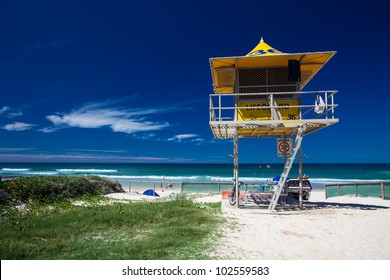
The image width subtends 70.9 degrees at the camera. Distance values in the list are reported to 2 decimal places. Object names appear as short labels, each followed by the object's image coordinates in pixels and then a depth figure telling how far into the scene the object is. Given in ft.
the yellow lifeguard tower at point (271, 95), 38.50
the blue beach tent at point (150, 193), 76.33
